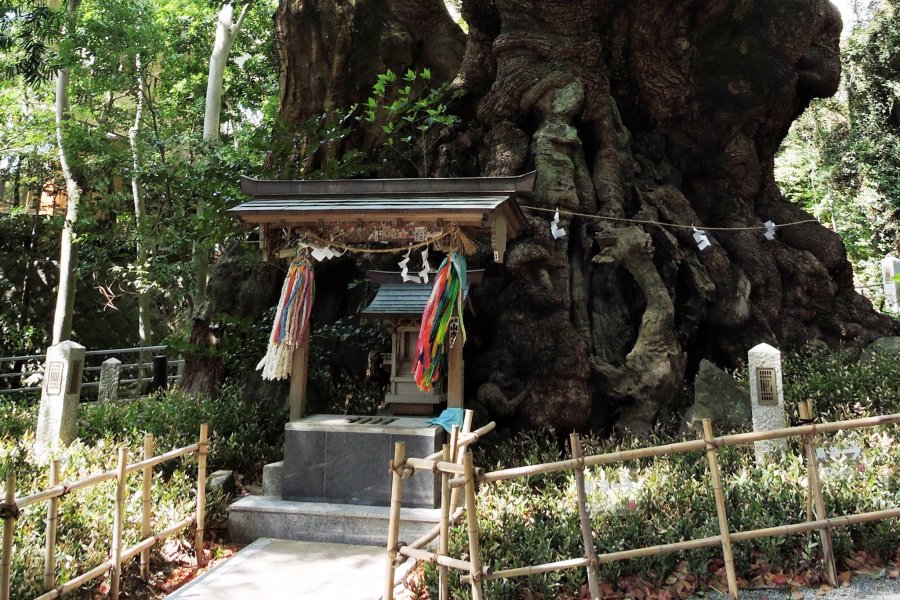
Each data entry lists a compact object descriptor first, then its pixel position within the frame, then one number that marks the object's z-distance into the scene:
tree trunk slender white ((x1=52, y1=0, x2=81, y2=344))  10.84
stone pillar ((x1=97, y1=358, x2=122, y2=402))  10.43
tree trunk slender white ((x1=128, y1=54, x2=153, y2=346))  11.46
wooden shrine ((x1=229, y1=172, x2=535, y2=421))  5.57
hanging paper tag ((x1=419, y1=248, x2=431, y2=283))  5.82
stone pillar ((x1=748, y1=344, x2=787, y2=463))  5.73
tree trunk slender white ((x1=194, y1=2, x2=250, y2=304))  11.53
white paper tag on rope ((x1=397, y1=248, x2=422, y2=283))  6.12
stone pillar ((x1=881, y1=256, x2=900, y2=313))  12.21
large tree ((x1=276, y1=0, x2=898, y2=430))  7.24
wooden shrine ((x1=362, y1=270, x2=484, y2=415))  6.20
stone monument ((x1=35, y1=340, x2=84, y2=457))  6.26
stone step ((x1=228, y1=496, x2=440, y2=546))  5.05
